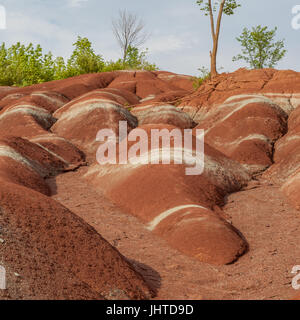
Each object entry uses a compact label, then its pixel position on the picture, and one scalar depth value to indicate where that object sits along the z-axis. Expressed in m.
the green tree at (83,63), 35.03
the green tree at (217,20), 20.08
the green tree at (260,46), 37.06
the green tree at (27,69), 38.94
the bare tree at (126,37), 48.62
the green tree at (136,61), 38.97
